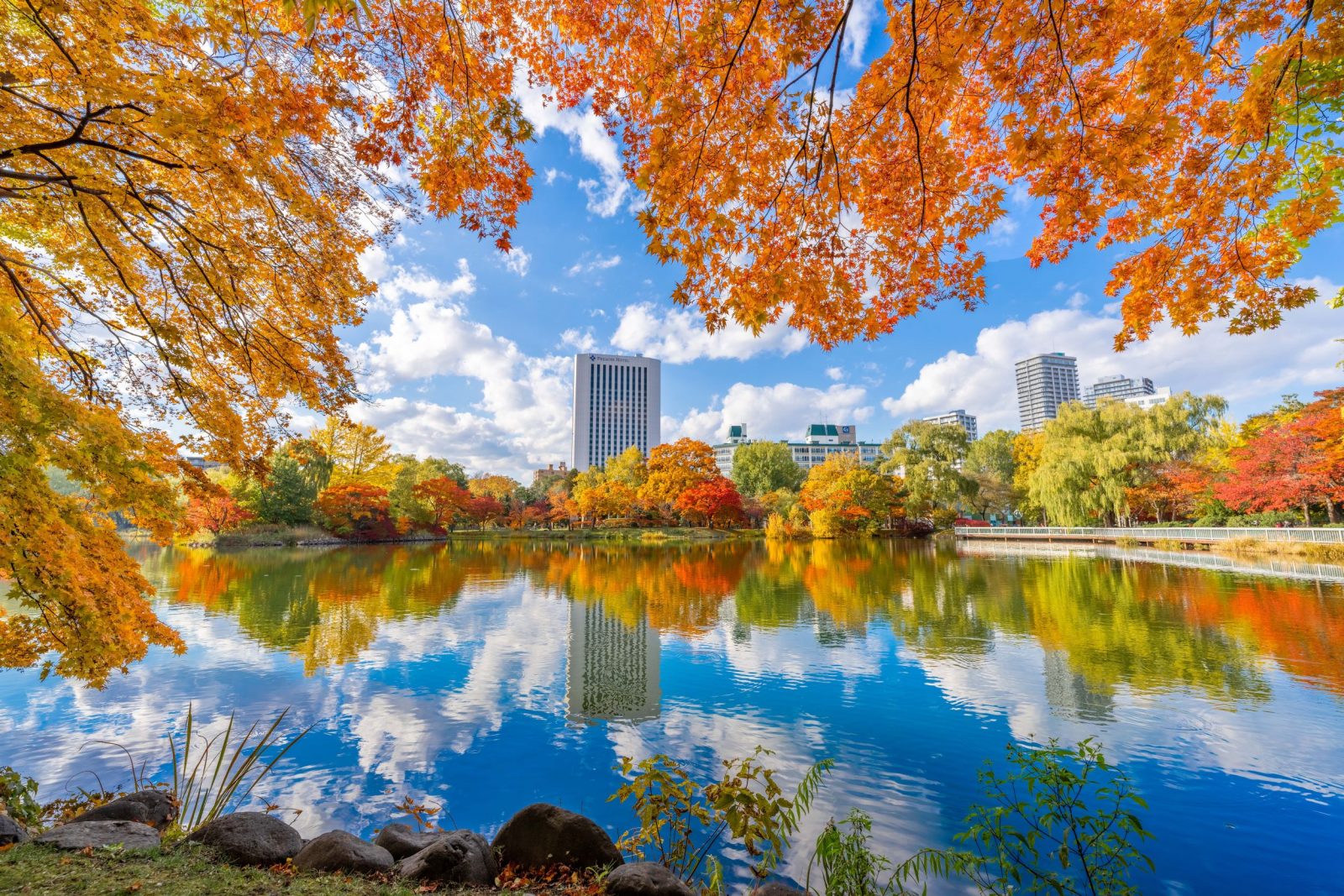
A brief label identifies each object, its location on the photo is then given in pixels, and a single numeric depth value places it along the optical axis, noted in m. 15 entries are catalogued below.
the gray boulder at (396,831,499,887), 2.58
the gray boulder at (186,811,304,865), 2.62
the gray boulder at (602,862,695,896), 2.46
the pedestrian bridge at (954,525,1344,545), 15.94
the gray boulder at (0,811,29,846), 2.50
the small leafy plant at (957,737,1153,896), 2.21
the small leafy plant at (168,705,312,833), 3.38
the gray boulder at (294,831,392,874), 2.62
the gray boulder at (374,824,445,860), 3.04
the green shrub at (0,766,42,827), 3.21
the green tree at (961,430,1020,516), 36.98
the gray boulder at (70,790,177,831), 3.17
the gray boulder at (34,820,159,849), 2.49
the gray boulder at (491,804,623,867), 2.93
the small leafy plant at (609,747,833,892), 2.80
